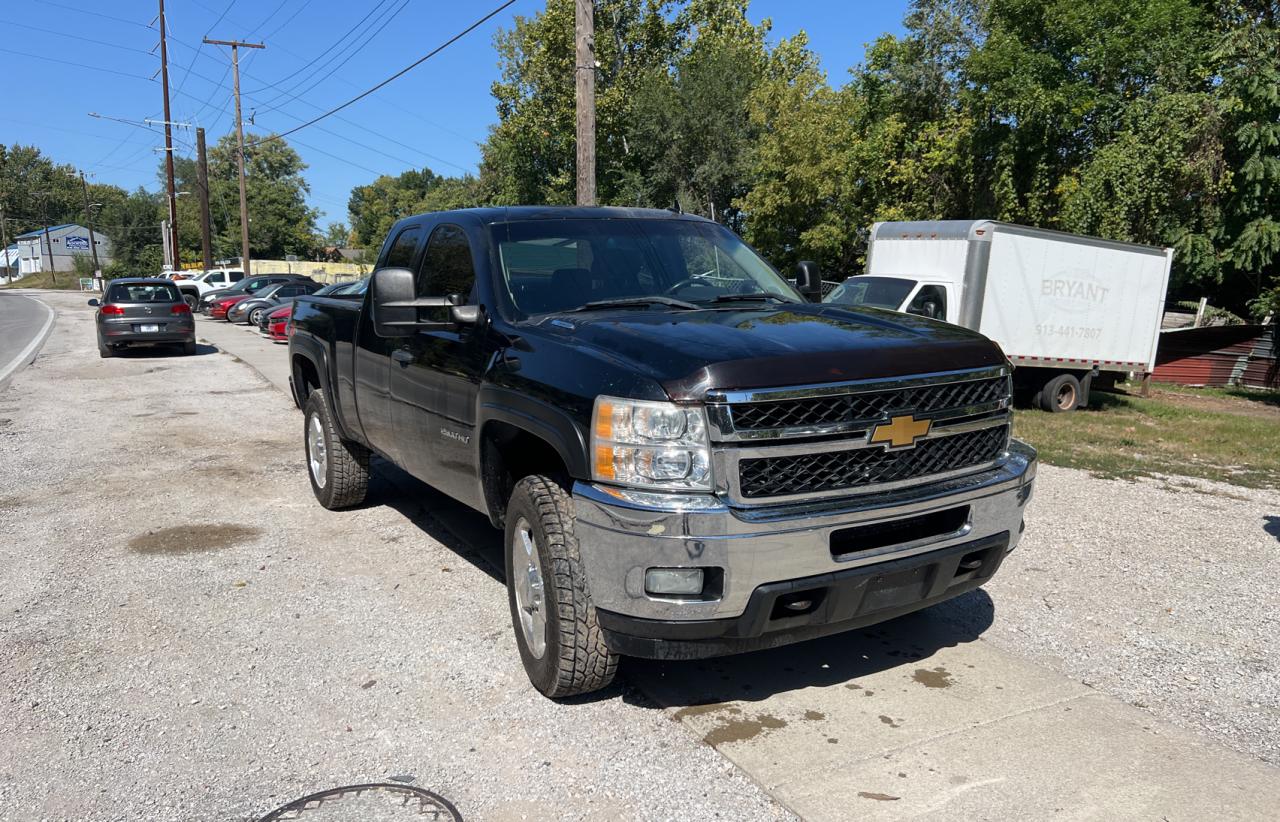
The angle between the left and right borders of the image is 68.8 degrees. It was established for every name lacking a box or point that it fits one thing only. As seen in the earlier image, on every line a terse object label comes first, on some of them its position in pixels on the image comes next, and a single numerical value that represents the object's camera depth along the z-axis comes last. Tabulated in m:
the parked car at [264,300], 30.05
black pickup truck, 3.13
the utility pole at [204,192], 44.50
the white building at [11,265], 96.95
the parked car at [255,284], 33.72
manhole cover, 2.97
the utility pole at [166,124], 45.22
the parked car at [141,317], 18.34
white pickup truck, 37.62
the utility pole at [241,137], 42.81
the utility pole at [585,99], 14.10
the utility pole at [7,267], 95.29
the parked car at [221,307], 32.16
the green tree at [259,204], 83.69
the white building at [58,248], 105.94
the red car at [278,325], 22.56
